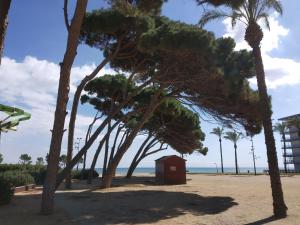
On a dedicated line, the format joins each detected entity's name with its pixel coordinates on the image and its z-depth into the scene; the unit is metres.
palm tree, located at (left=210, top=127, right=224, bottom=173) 52.00
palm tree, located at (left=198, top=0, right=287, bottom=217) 7.85
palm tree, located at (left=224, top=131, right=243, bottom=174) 47.27
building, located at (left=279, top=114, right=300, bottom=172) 61.26
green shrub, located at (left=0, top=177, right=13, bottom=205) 8.49
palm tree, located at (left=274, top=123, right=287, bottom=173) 44.42
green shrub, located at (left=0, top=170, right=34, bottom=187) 12.85
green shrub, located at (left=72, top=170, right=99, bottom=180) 23.93
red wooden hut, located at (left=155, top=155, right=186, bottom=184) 17.86
